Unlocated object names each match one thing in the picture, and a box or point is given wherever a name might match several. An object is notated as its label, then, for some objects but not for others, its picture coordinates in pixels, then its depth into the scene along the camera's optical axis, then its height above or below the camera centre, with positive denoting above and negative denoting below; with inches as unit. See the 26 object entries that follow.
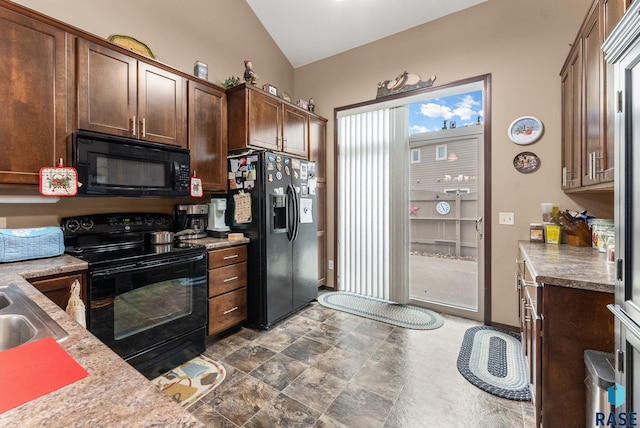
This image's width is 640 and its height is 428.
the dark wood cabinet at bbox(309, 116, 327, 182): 143.1 +35.5
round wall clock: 128.5 +1.9
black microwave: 74.2 +13.5
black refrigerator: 106.0 -5.2
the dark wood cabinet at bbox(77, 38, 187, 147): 76.2 +34.5
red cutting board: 21.8 -13.7
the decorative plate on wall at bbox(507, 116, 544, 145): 101.0 +29.1
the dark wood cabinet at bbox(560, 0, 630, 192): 56.9 +25.3
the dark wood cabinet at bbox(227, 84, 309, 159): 109.5 +37.5
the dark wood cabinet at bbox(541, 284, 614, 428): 48.5 -23.1
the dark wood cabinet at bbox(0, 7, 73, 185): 64.6 +27.8
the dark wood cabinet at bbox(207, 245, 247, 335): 96.6 -27.0
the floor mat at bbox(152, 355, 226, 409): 71.3 -45.4
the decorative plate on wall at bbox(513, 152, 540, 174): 102.0 +17.6
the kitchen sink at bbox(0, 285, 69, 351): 32.0 -13.2
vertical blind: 130.6 +4.0
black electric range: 69.8 -20.8
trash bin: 39.8 -24.7
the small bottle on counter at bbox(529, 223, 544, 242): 97.3 -7.5
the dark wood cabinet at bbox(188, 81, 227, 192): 101.7 +29.0
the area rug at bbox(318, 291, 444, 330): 114.0 -43.6
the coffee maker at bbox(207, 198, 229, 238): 110.0 -2.6
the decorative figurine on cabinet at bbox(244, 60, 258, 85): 115.5 +55.5
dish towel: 63.0 -20.6
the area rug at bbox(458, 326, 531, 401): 73.5 -45.3
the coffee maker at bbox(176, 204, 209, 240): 104.1 -3.2
